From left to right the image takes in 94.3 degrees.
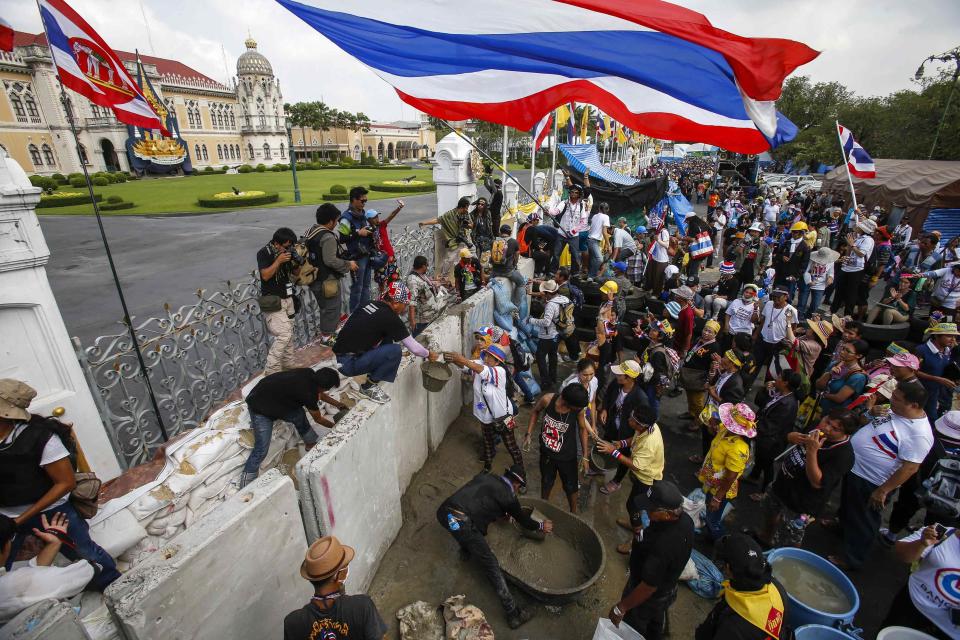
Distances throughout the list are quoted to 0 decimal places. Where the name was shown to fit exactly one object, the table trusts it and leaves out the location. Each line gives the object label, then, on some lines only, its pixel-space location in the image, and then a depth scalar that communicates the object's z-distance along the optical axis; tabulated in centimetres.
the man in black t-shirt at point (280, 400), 388
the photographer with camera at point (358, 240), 649
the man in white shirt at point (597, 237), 1080
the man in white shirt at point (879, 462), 375
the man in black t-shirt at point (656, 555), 301
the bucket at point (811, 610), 333
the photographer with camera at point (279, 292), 484
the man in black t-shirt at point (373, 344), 444
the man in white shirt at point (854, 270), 920
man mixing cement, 373
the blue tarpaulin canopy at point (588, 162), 1853
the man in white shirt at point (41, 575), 237
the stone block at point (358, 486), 328
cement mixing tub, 400
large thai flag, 381
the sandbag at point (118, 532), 331
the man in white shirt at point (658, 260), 1024
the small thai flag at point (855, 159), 906
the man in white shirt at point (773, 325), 666
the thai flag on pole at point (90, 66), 415
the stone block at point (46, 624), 195
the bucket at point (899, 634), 297
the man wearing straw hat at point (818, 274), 894
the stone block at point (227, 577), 233
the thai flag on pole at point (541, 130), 1106
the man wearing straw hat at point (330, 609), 234
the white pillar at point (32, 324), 330
